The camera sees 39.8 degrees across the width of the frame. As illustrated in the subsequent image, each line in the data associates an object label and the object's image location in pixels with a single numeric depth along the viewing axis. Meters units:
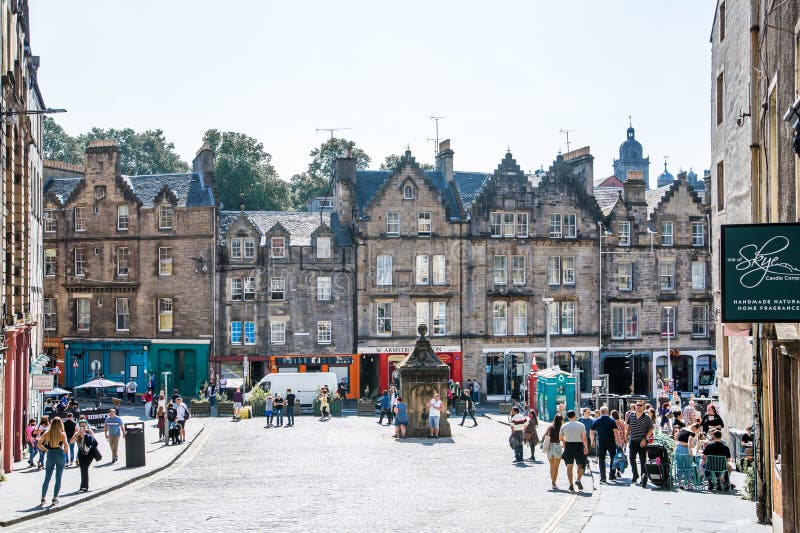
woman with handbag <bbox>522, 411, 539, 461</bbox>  29.61
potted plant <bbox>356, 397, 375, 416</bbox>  49.25
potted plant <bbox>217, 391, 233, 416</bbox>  48.50
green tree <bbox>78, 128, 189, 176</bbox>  103.00
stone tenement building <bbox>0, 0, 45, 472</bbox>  28.34
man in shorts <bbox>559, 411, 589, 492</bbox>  23.42
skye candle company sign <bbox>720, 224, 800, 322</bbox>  14.09
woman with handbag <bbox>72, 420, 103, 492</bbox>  23.67
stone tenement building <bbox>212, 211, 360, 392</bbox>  58.06
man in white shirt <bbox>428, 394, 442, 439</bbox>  35.91
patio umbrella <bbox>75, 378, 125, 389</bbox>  50.06
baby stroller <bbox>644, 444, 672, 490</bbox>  23.48
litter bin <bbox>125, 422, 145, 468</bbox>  28.55
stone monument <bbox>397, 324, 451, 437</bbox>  37.16
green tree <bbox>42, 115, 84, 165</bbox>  105.00
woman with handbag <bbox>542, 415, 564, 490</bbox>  24.08
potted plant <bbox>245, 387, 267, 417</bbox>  47.84
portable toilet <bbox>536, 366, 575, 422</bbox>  40.56
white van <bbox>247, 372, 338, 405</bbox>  49.34
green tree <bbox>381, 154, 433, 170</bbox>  97.00
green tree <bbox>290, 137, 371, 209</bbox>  95.56
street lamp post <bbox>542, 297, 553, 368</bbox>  51.50
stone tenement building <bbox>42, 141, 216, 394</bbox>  58.03
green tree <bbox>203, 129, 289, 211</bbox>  85.31
